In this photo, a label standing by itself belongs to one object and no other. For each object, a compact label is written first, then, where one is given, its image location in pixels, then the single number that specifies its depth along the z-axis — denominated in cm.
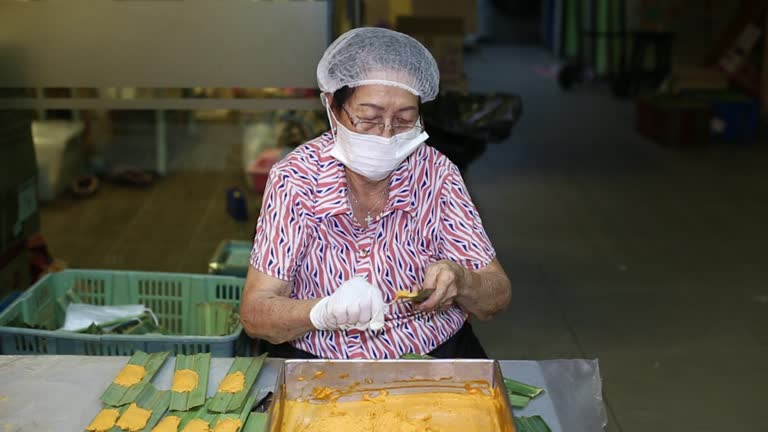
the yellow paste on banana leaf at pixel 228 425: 163
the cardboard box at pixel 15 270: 335
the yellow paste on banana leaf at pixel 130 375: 177
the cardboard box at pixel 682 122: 768
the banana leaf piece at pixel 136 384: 172
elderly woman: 209
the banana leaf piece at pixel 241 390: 171
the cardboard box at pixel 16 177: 332
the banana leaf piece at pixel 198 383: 171
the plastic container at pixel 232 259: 324
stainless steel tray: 172
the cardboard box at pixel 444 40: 581
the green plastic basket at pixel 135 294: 266
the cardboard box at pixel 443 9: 657
